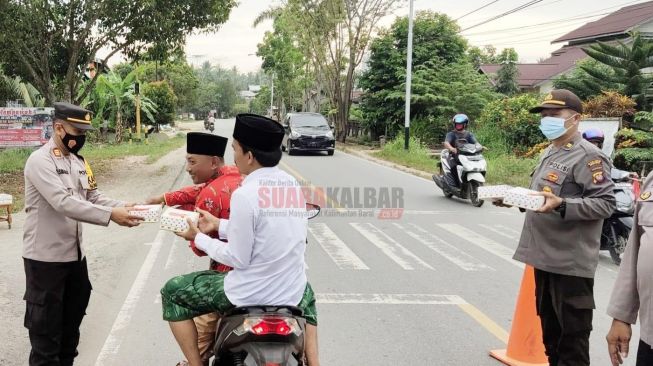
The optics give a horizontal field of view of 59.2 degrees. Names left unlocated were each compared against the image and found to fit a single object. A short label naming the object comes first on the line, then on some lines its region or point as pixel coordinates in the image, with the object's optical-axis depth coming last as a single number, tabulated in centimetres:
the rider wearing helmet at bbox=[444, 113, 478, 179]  1143
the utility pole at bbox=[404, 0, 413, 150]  2273
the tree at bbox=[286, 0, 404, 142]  3044
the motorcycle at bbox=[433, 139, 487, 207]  1134
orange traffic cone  421
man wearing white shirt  272
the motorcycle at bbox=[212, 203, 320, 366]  263
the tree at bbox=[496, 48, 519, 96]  3294
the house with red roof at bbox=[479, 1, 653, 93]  3168
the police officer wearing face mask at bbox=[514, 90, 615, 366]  341
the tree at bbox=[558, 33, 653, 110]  1633
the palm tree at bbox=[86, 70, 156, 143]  2522
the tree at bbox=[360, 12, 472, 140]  2752
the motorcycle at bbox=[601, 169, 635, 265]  709
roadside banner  1367
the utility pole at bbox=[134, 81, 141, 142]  2603
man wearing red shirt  314
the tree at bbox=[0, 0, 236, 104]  1338
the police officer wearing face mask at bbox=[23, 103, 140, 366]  348
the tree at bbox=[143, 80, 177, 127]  3453
